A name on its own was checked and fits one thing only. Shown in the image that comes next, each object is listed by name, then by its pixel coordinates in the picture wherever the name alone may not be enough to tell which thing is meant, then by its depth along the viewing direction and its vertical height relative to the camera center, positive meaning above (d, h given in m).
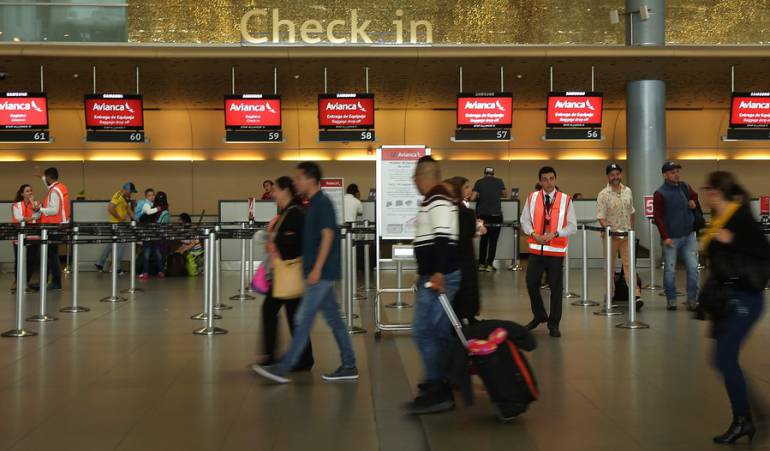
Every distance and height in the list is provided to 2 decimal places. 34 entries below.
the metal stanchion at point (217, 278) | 9.97 -0.55
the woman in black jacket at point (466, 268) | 6.50 -0.28
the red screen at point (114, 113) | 16.28 +2.11
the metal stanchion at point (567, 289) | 12.75 -0.86
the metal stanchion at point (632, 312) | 9.49 -0.88
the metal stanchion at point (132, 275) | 13.56 -0.66
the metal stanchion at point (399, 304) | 11.57 -0.96
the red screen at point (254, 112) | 16.50 +2.14
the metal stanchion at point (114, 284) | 12.27 -0.72
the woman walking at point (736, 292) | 4.93 -0.35
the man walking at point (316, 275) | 6.50 -0.33
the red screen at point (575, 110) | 16.34 +2.12
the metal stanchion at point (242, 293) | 12.70 -0.88
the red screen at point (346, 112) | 16.48 +2.13
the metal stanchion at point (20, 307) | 9.12 -0.77
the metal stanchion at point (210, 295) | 9.26 -0.66
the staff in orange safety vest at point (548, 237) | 8.87 -0.08
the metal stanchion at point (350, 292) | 9.37 -0.64
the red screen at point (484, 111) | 16.33 +2.12
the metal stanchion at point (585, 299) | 11.67 -0.90
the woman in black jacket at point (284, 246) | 6.95 -0.12
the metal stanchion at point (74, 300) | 11.09 -0.86
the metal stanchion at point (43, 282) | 9.84 -0.56
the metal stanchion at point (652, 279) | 13.56 -0.76
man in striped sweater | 5.74 -0.31
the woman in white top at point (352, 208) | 14.98 +0.36
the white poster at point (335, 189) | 13.51 +0.60
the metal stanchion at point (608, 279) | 10.47 -0.59
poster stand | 9.34 +0.36
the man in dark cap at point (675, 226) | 10.73 +0.03
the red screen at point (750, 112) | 16.73 +2.12
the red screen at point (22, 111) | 16.05 +2.12
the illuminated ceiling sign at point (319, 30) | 15.47 +3.40
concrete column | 16.72 +1.62
